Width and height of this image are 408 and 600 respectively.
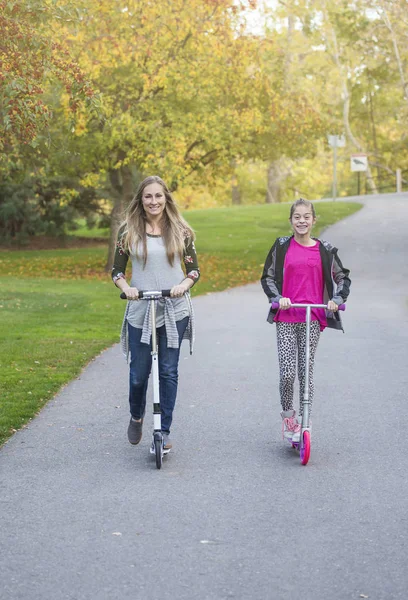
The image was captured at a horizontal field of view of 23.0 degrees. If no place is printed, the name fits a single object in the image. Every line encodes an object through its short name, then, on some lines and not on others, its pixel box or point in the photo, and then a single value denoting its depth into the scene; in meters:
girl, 6.71
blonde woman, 6.59
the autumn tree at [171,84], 20.83
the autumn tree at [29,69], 11.08
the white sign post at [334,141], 41.72
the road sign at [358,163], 49.12
